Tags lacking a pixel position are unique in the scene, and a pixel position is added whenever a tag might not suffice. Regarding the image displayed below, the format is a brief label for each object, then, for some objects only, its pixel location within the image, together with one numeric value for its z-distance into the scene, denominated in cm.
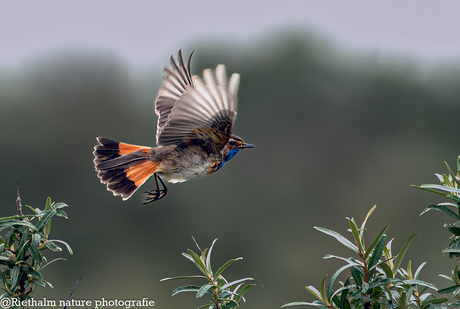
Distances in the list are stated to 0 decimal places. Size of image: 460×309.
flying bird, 634
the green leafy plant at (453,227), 549
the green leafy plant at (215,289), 601
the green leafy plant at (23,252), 592
